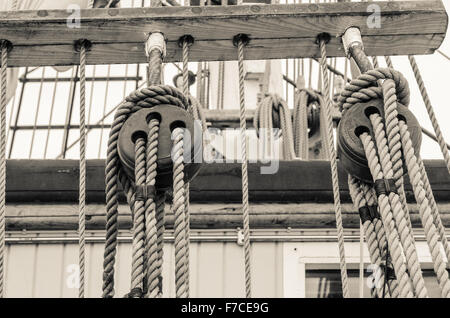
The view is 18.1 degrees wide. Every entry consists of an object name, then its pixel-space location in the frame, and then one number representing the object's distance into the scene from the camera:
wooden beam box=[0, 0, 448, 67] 3.50
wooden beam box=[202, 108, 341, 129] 6.16
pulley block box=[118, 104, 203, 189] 3.21
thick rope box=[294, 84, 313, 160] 5.36
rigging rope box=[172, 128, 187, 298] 3.08
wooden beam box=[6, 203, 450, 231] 4.52
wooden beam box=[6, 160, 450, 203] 4.56
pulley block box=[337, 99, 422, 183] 3.25
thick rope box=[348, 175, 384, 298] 3.18
